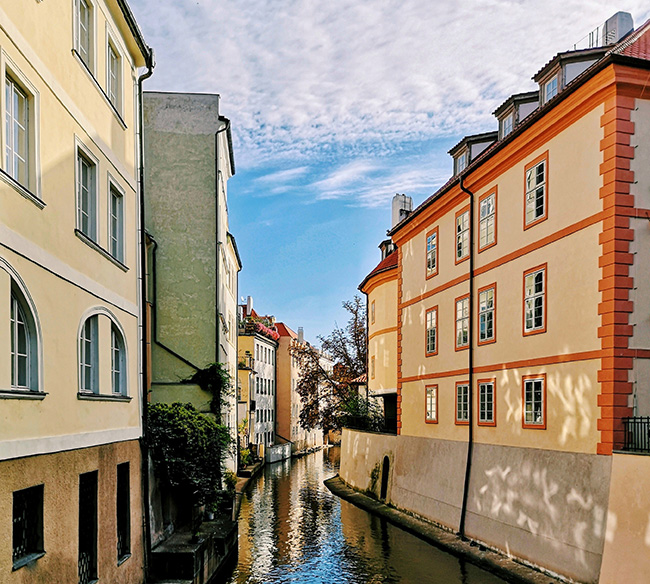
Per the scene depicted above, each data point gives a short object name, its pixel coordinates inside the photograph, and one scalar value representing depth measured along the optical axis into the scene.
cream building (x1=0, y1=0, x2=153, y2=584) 8.00
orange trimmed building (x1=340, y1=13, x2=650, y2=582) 13.46
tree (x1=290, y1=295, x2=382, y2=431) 44.74
